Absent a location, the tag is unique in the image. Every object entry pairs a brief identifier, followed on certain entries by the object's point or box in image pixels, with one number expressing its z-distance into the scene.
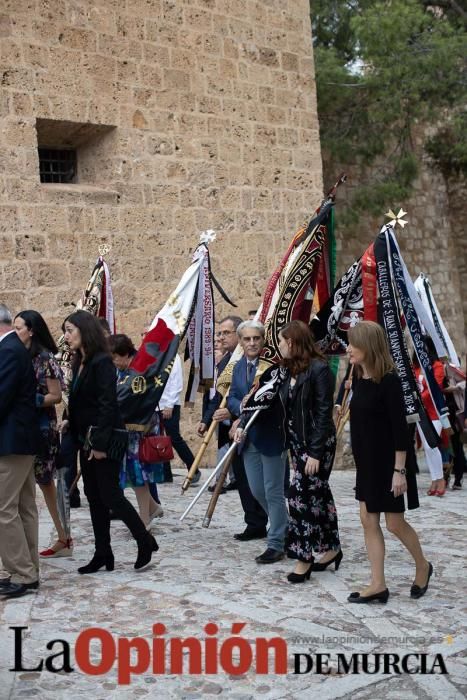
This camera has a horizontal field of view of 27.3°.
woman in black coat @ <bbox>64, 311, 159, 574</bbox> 5.82
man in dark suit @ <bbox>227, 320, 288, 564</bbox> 6.26
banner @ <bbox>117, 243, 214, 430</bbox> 6.70
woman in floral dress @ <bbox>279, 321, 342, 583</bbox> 5.73
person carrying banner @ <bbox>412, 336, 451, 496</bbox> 6.27
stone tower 9.90
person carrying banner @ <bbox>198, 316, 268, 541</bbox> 6.98
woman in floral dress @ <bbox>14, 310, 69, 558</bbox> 5.98
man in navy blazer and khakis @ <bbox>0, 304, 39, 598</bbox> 5.37
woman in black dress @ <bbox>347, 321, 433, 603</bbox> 5.22
